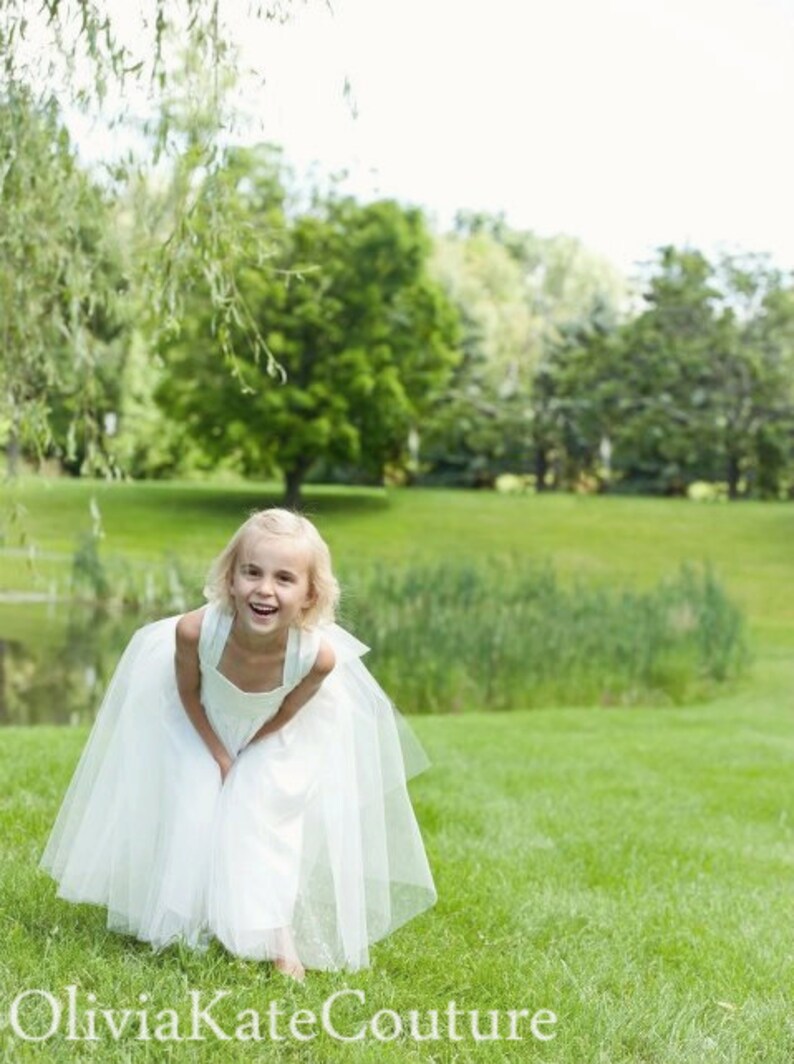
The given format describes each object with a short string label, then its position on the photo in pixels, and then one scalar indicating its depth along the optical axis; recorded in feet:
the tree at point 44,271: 14.62
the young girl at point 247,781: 9.18
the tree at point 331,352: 65.05
